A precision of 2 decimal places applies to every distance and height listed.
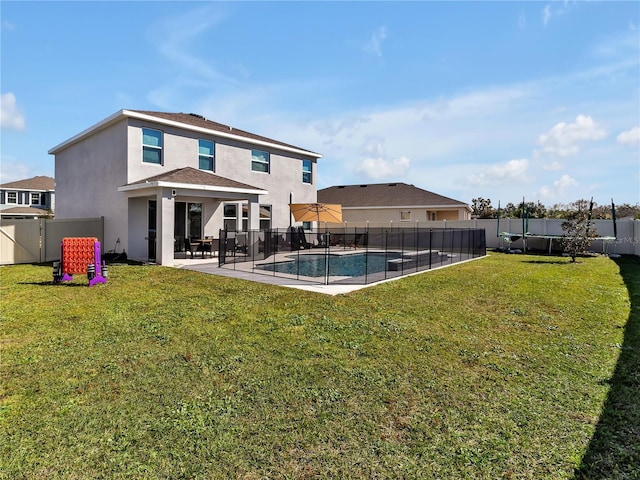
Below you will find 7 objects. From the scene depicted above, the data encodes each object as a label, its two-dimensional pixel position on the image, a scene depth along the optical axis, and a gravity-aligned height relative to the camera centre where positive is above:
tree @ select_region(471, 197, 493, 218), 47.72 +3.64
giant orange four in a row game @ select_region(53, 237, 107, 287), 9.80 -0.73
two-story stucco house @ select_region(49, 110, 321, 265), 14.59 +2.54
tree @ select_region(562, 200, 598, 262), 16.11 +0.02
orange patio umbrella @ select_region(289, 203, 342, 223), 19.64 +1.11
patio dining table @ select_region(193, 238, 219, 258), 15.29 -0.56
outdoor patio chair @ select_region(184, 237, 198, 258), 15.09 -0.61
